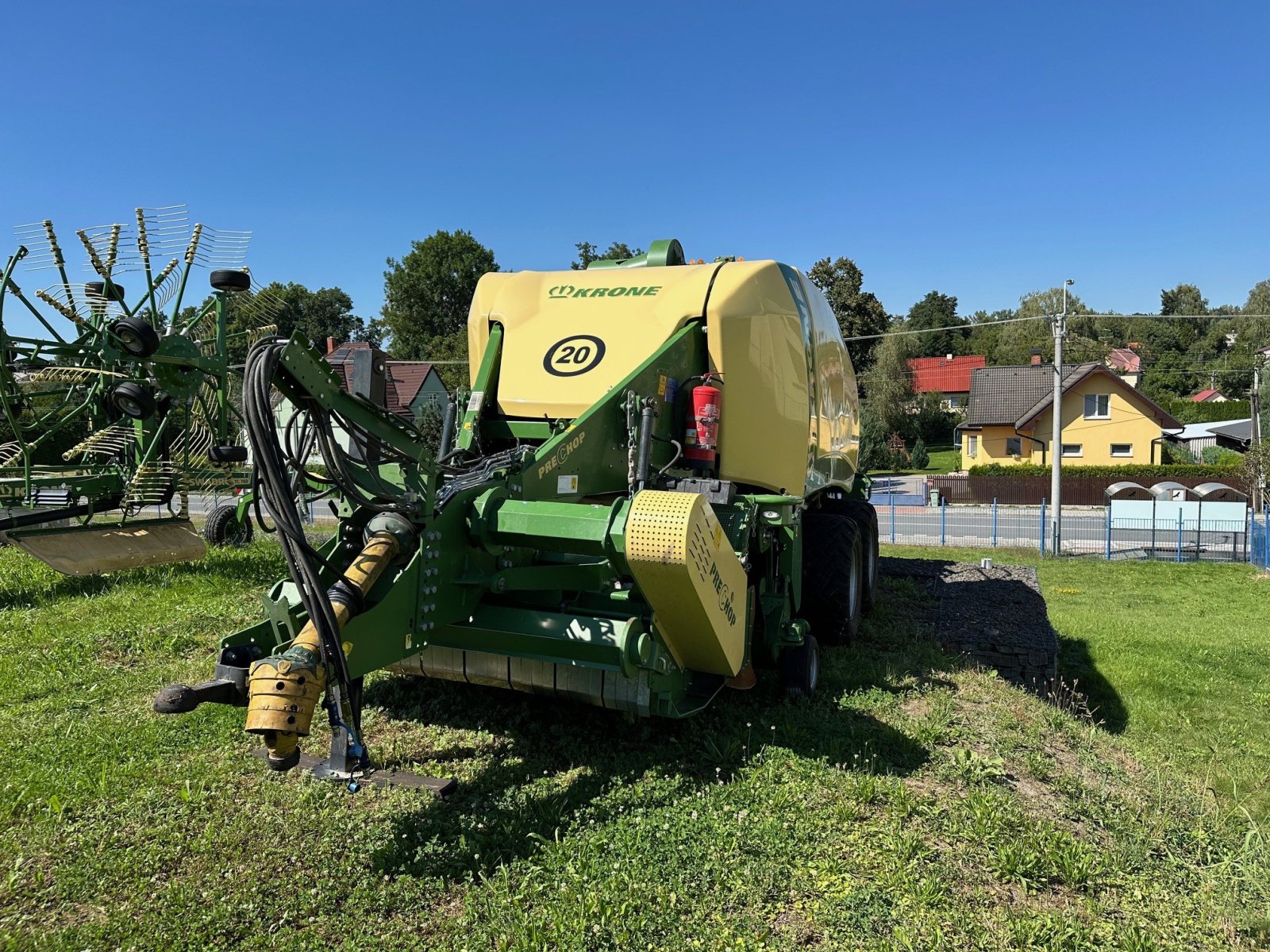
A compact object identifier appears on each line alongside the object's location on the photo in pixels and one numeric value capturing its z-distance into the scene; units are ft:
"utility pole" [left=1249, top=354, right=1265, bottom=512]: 65.05
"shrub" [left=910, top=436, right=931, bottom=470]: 147.64
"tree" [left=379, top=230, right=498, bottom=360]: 169.17
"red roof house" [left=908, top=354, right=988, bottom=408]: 199.31
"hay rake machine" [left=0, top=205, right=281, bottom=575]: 26.35
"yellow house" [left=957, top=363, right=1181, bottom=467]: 115.96
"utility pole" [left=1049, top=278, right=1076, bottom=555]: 61.05
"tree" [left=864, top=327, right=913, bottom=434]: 156.04
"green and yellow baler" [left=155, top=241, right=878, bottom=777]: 10.98
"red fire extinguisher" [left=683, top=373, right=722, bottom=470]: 17.22
